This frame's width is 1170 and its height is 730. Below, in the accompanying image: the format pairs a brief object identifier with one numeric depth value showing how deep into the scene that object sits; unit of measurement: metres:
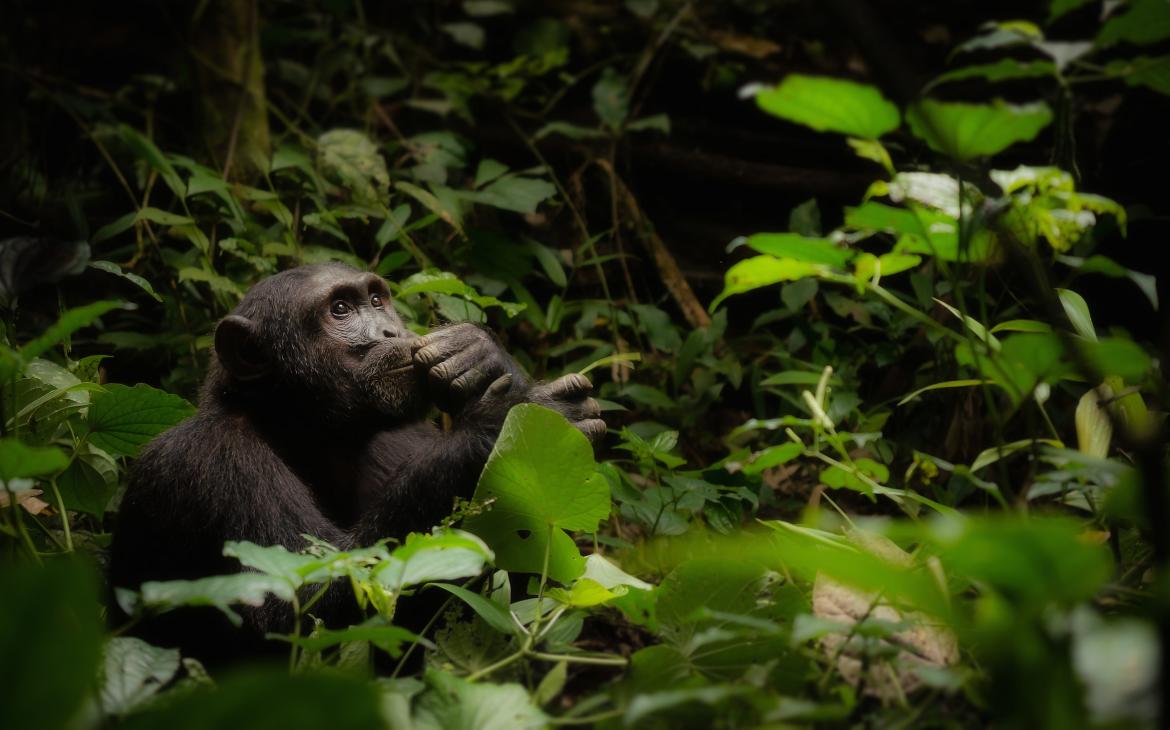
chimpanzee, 3.38
